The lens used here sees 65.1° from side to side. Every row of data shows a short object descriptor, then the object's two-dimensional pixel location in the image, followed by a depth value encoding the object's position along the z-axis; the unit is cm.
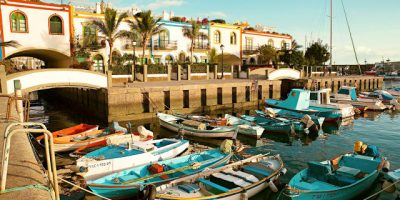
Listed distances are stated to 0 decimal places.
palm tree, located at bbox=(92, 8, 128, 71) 3684
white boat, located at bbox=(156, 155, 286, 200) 1142
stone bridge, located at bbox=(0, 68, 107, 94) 2348
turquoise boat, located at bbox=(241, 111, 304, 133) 2405
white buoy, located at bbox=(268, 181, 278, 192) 1279
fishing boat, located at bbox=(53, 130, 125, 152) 1829
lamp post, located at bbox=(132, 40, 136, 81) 3603
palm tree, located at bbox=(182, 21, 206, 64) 4681
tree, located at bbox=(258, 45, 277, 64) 5450
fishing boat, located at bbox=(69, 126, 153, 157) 1845
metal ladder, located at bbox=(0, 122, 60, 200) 512
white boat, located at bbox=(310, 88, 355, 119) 3030
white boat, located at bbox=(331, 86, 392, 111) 3569
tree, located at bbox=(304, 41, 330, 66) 6325
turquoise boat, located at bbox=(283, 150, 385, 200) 1120
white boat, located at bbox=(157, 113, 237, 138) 2173
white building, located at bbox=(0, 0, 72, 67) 3344
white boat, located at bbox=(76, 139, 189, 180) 1395
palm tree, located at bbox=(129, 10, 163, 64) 3916
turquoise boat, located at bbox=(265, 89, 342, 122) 2867
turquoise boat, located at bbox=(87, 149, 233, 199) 1184
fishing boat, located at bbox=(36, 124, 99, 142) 2039
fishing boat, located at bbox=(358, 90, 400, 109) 3769
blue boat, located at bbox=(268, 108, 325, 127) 2575
